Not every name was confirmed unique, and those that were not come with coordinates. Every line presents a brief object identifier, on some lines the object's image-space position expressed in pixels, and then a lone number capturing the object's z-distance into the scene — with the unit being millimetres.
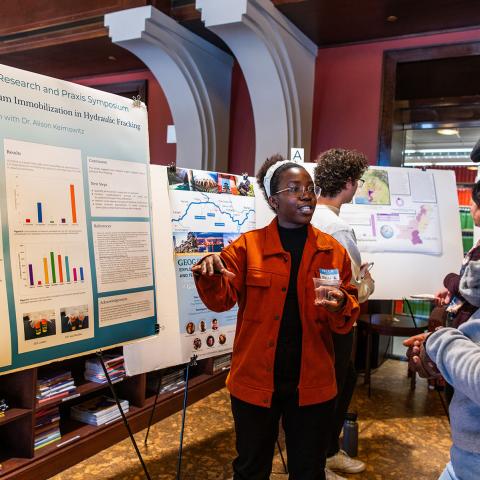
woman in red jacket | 1457
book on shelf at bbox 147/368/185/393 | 2875
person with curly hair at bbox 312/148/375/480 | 1903
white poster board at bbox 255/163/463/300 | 2877
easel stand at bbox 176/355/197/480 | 2027
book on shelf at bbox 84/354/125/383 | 2516
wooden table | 3234
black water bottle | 2398
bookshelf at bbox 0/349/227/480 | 2084
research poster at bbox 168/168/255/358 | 2004
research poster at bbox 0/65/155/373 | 1366
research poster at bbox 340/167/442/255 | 2863
